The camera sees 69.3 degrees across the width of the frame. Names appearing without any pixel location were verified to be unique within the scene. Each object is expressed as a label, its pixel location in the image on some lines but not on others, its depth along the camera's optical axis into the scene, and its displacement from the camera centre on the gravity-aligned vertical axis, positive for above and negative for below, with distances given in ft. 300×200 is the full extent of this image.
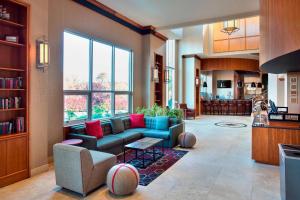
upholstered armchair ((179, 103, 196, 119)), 38.93 -2.33
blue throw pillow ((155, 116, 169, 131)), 20.34 -2.25
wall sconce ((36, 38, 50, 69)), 12.73 +2.70
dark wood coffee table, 14.08 -3.09
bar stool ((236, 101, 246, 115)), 46.53 -1.89
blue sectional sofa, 14.55 -2.92
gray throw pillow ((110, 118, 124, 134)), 18.53 -2.26
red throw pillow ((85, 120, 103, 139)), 15.99 -2.20
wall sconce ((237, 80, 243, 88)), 52.36 +3.73
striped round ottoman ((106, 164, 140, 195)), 9.87 -3.73
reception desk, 14.23 -2.59
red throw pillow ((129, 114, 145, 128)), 21.31 -2.14
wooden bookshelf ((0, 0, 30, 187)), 11.50 +0.73
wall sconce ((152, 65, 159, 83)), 26.45 +3.07
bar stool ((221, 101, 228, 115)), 47.14 -1.81
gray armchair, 9.86 -3.31
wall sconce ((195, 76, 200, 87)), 41.57 +3.50
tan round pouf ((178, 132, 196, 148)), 18.65 -3.53
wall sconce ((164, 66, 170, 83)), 30.33 +3.44
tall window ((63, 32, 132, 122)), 16.88 +1.84
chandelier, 30.99 +10.51
